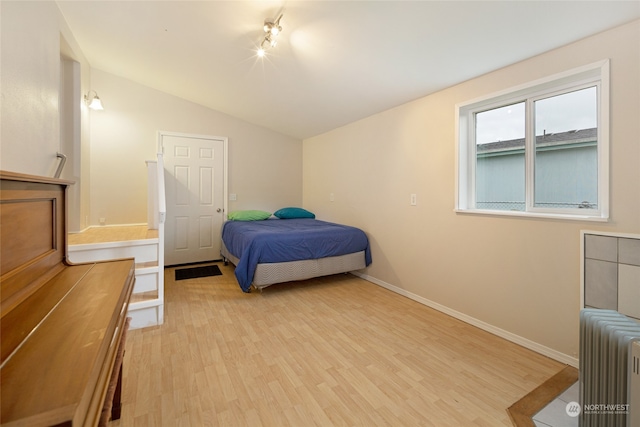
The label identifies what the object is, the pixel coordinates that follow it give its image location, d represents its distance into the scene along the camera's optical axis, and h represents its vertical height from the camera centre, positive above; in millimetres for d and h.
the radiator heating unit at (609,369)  1002 -643
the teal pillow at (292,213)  4770 -10
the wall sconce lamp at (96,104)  3216 +1255
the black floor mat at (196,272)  3818 -871
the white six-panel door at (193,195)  4289 +264
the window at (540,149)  1850 +510
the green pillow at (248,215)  4453 -47
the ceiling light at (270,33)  2102 +1438
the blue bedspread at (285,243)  3010 -359
